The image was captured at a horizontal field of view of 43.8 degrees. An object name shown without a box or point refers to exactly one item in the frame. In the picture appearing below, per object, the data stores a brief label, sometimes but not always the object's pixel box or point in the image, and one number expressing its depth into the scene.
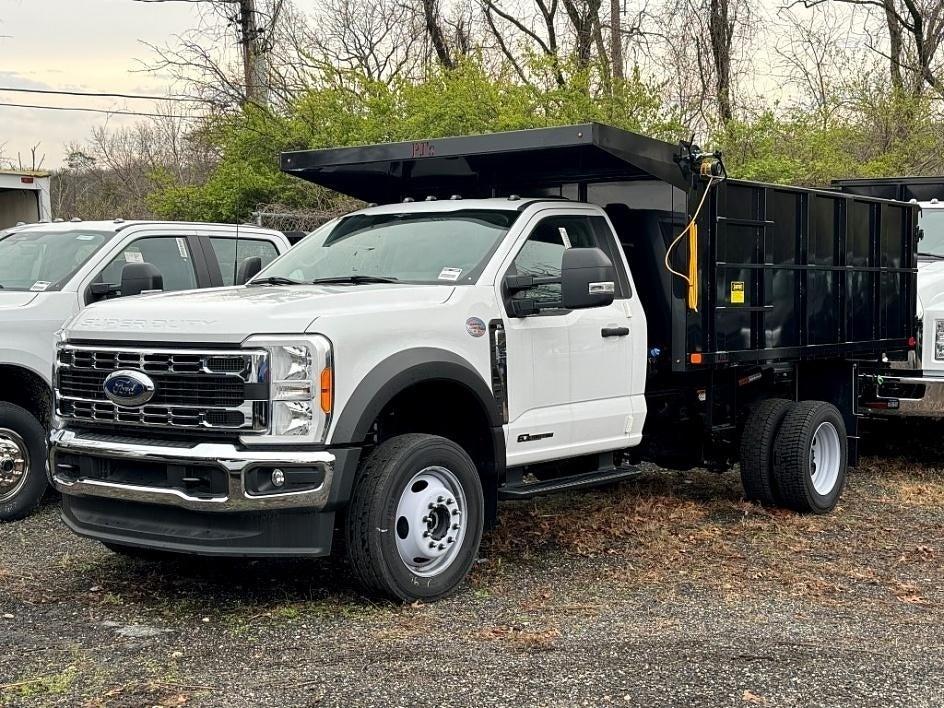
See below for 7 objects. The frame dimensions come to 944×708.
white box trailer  12.12
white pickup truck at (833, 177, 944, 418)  9.67
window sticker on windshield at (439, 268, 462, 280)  6.34
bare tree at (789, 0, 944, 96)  27.24
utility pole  22.46
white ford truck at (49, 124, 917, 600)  5.34
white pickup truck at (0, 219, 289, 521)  7.78
